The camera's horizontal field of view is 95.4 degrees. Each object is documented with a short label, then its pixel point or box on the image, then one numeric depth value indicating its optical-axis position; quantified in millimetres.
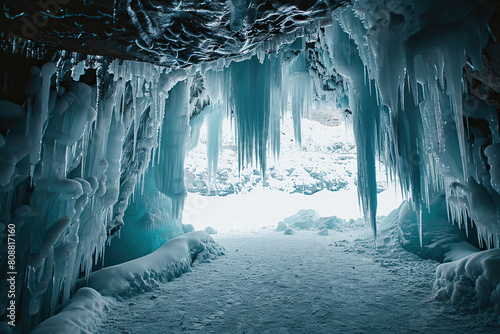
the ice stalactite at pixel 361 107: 3953
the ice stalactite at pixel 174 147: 5938
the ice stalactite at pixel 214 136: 8258
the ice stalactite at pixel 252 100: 5121
